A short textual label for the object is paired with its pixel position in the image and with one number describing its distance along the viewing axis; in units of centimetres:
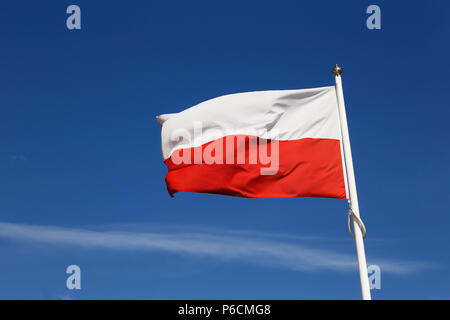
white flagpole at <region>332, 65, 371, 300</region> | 1048
